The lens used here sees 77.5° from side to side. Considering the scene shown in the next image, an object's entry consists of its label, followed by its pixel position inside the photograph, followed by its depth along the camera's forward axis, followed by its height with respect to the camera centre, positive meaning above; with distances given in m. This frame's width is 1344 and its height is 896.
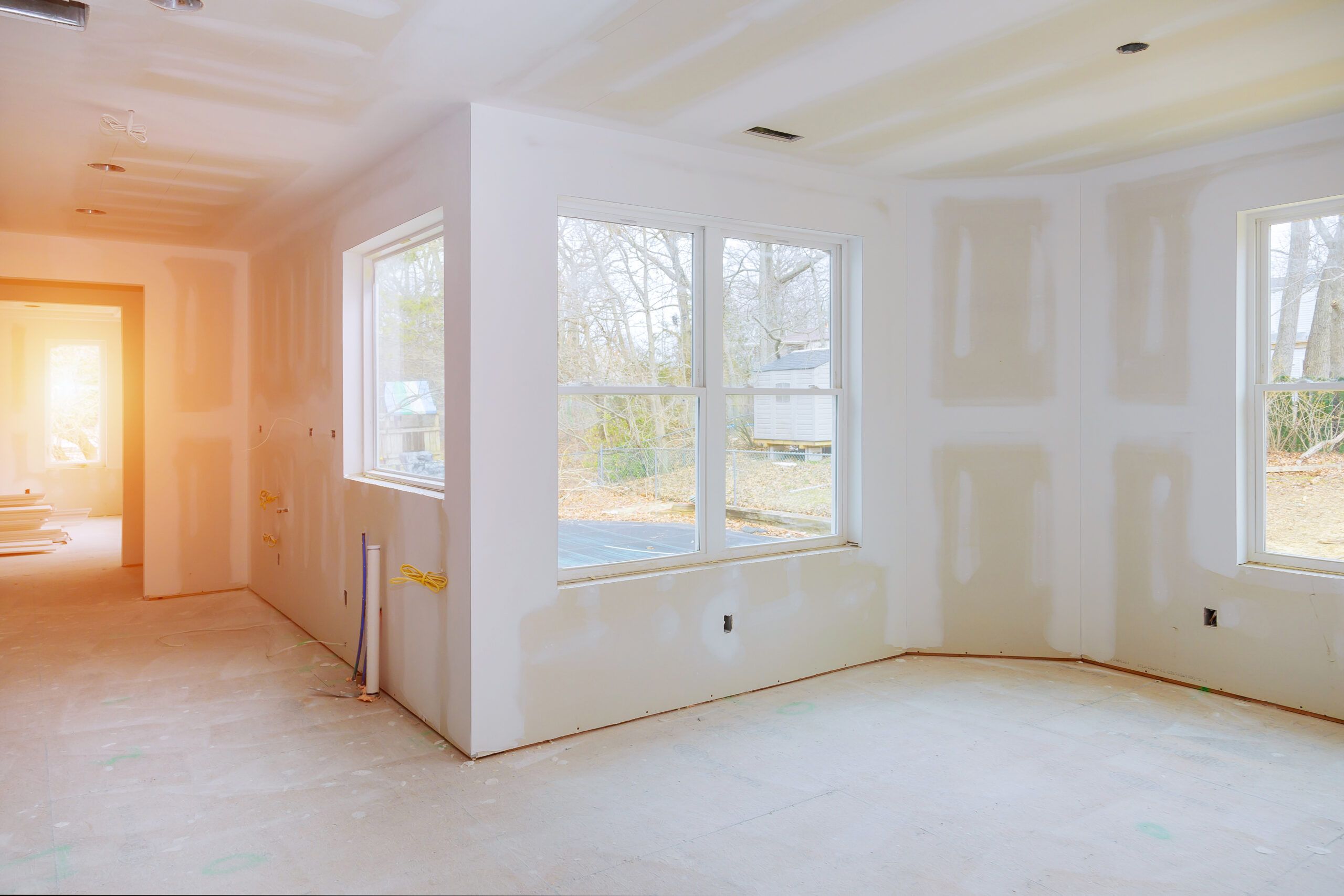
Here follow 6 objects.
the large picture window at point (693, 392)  3.74 +0.22
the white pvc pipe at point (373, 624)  4.04 -0.91
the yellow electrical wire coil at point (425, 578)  3.52 -0.61
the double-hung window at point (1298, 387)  3.78 +0.22
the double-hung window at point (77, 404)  10.77 +0.44
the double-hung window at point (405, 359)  3.97 +0.40
